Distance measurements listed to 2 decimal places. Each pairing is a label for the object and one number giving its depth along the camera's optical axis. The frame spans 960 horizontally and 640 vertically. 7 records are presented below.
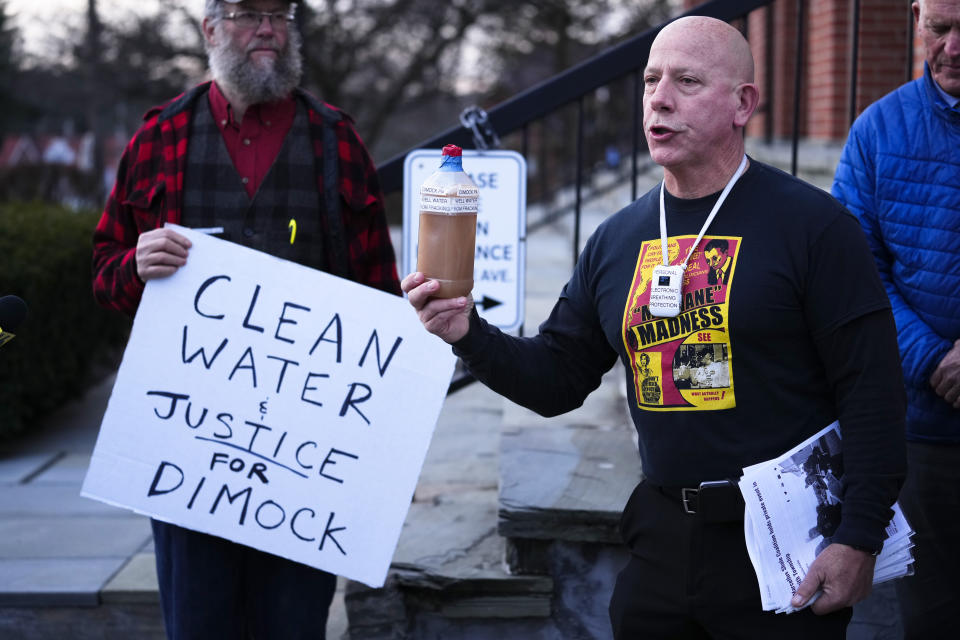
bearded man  2.68
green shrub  5.75
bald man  1.89
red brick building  6.39
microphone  2.01
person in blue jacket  2.32
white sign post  3.82
